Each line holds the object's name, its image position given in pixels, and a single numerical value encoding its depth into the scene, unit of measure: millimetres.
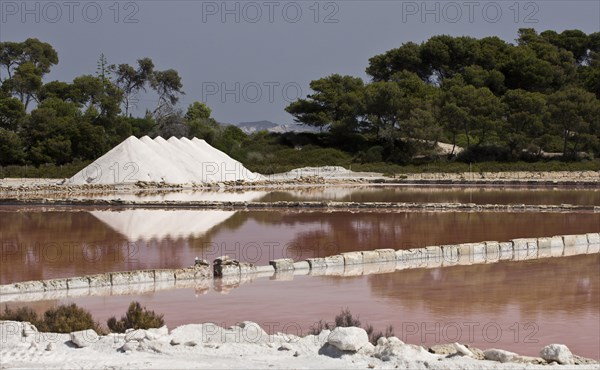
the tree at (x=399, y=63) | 104750
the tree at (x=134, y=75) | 105562
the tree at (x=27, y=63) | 90875
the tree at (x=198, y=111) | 123937
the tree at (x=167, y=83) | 108212
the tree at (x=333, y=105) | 89206
